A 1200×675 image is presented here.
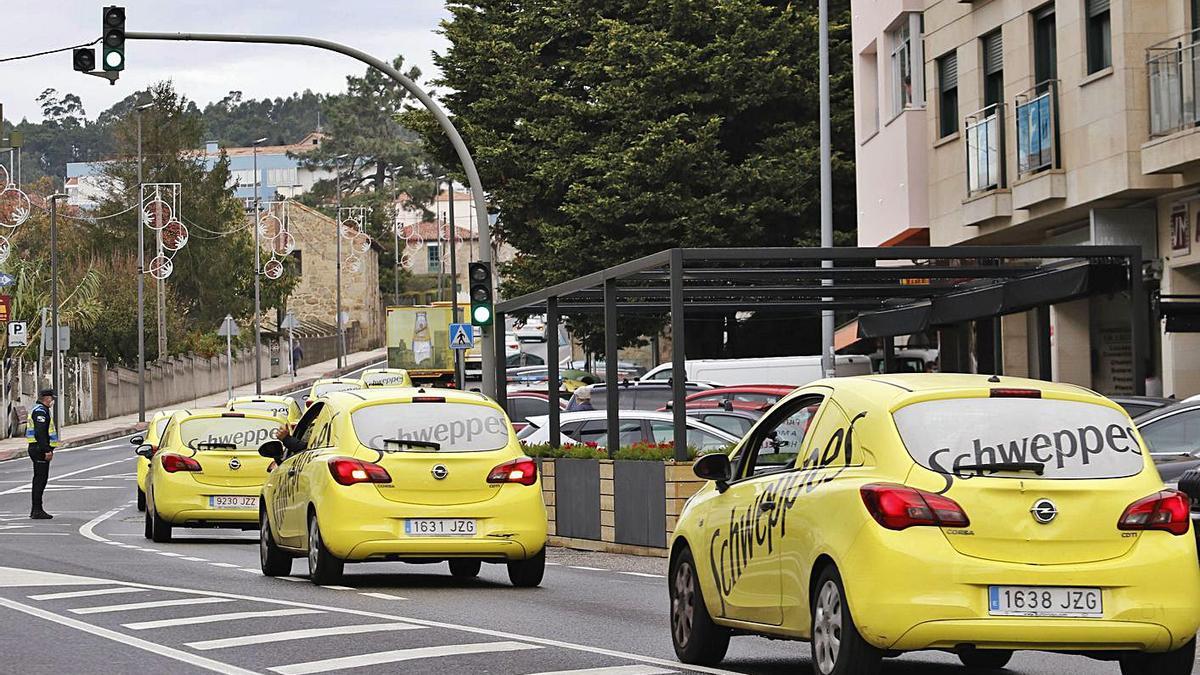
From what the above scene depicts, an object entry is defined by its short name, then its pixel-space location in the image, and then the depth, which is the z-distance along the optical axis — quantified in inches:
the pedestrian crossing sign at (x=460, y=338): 1776.6
